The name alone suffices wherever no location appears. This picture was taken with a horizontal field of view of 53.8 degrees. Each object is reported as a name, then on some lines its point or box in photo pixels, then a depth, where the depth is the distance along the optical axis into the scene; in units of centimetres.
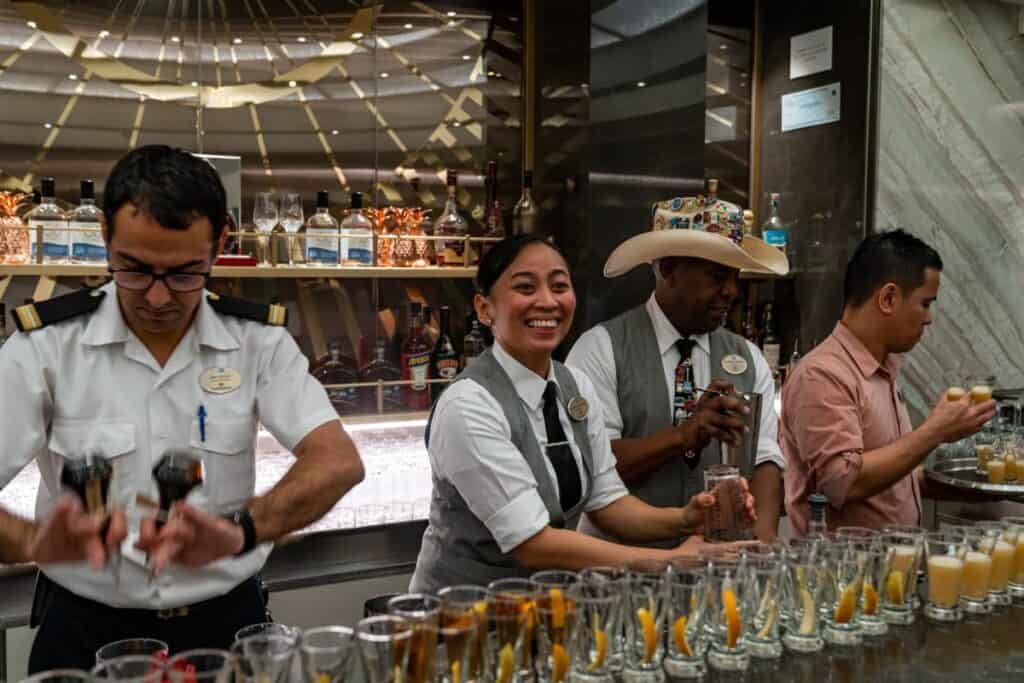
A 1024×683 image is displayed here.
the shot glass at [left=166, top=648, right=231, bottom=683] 132
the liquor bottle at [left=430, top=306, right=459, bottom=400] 400
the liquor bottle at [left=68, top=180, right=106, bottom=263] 328
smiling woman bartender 212
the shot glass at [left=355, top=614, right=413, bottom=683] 141
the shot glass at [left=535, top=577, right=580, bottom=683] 155
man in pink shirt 269
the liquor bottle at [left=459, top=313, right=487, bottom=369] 403
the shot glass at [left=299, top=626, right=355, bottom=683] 136
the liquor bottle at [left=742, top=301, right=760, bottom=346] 475
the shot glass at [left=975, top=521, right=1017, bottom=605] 205
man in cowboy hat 281
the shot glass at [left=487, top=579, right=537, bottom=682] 155
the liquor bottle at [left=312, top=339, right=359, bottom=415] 383
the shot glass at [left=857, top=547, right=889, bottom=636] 185
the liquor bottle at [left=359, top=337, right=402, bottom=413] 388
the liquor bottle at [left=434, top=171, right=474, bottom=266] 395
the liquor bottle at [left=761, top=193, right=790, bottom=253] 465
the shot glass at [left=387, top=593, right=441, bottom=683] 146
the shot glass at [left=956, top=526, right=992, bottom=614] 200
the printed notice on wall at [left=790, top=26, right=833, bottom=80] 454
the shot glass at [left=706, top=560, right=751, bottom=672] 169
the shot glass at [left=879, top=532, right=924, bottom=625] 191
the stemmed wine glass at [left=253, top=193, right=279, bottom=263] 375
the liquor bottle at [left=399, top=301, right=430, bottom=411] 394
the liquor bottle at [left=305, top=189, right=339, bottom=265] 363
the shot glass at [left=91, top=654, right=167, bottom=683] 133
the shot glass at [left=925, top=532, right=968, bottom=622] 195
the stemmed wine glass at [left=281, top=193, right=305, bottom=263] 376
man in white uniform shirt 182
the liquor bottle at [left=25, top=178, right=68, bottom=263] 322
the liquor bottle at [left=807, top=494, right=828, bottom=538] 207
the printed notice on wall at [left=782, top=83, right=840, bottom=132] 452
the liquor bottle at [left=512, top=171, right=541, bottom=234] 414
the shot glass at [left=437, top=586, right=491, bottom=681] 151
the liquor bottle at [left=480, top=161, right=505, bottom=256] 416
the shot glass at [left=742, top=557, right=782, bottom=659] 173
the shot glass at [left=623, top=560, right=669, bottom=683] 162
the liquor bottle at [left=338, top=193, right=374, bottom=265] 368
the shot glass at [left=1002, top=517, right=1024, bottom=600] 210
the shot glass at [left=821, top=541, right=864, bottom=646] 180
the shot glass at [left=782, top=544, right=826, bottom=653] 177
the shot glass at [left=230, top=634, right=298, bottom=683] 134
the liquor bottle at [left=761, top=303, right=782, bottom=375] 466
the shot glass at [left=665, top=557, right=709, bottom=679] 165
